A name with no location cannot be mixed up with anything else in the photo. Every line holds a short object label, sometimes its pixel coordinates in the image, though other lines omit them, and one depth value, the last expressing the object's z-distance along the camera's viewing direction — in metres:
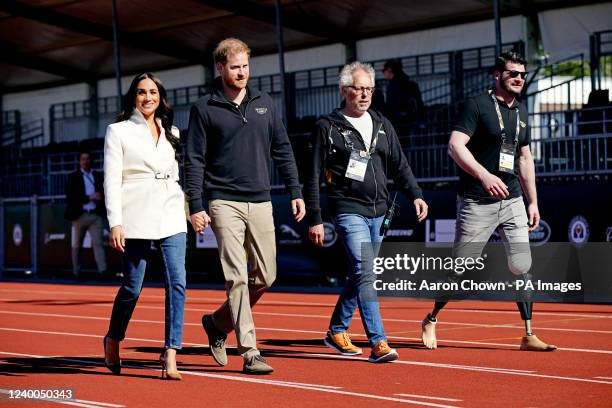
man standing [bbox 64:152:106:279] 21.84
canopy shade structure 26.52
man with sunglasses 9.09
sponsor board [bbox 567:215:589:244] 15.86
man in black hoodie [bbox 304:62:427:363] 8.60
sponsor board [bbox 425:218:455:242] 17.17
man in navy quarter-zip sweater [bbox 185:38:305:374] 7.84
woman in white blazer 7.69
